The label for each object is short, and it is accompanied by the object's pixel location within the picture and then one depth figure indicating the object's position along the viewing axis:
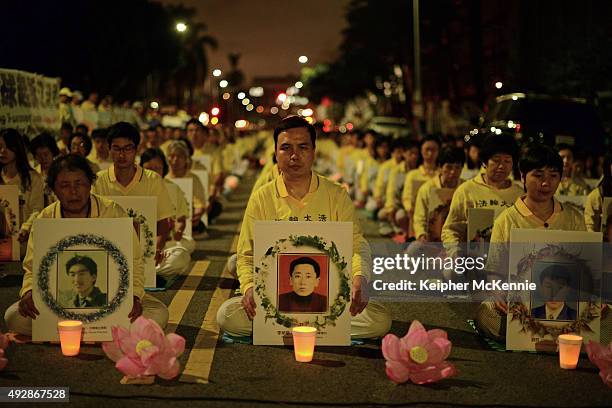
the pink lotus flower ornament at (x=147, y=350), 6.39
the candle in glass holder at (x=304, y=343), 7.01
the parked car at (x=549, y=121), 20.55
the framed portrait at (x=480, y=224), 9.80
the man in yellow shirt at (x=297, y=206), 7.44
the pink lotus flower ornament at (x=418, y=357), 6.46
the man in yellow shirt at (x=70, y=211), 7.30
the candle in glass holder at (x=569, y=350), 6.95
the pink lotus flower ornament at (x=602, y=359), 6.52
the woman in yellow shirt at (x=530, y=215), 7.77
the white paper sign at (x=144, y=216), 9.69
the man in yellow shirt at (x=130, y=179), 9.98
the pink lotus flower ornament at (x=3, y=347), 6.60
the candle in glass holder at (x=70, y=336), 7.04
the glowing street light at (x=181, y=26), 41.59
